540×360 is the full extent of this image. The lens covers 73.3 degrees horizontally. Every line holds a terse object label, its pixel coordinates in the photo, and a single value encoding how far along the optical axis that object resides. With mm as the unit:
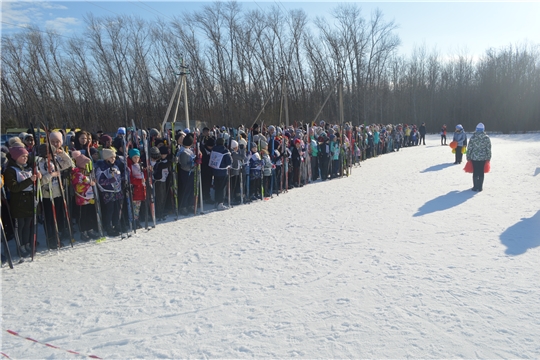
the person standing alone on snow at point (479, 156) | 10023
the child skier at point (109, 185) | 6568
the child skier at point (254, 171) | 10000
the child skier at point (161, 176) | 7930
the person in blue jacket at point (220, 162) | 8938
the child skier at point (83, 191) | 6285
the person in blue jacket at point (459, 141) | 16031
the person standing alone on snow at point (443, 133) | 27594
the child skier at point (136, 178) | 7137
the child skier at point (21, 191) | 5488
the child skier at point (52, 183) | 5887
